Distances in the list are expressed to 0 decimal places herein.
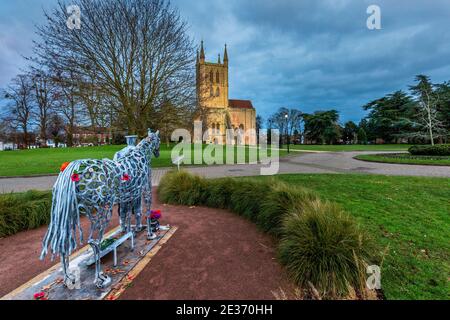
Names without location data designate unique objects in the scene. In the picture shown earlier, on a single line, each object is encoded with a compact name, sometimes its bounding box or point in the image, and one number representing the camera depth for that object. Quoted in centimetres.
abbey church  5844
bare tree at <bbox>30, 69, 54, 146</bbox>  3119
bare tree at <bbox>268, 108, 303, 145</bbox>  6975
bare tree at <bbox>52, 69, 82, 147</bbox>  899
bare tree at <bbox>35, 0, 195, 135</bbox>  851
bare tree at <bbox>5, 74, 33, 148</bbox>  3166
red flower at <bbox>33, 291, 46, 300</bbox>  213
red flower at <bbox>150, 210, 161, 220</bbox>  394
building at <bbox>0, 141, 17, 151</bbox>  4599
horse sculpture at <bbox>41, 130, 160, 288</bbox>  201
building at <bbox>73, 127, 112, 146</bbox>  4759
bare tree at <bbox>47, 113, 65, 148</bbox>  3339
